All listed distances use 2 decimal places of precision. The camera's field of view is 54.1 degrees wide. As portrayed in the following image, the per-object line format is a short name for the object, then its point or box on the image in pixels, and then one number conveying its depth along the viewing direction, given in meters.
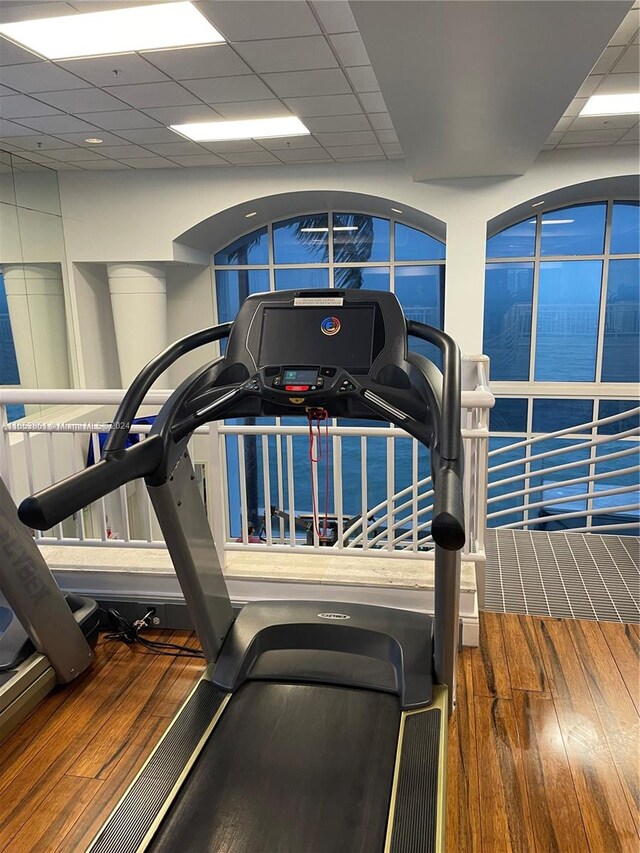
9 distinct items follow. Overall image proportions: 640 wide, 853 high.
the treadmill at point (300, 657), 1.57
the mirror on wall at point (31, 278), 6.45
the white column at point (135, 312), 7.40
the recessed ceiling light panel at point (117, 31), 3.33
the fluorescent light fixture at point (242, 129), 5.27
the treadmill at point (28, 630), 2.40
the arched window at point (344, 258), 8.17
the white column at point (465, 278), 6.65
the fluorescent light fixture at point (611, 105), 4.70
